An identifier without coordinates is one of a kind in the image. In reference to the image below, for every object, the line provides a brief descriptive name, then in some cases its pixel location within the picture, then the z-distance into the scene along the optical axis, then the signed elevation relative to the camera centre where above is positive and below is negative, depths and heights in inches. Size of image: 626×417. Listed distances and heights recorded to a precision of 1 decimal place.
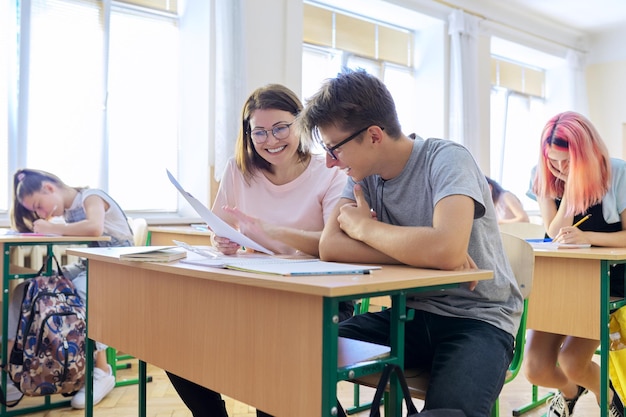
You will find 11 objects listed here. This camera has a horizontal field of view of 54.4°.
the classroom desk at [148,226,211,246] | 133.2 -6.7
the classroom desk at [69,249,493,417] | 40.3 -9.5
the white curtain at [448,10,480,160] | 228.3 +48.0
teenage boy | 48.7 -1.7
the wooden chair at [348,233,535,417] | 53.8 -12.3
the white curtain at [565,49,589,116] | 293.9 +63.1
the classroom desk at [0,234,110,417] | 98.7 -10.8
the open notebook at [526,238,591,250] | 85.6 -5.1
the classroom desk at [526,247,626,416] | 77.4 -11.4
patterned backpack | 94.0 -22.0
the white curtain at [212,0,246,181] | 157.6 +34.0
